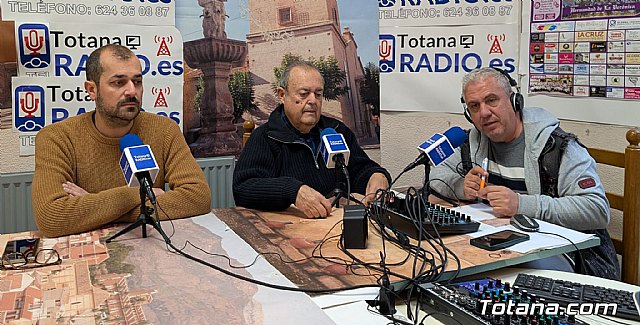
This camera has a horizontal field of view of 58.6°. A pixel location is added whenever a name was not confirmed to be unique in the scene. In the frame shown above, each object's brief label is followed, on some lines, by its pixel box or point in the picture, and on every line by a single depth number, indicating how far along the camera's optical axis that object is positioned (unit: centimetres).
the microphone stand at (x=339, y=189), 202
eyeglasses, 151
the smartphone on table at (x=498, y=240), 160
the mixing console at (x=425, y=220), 172
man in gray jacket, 196
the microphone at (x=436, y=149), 181
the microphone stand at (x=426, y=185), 188
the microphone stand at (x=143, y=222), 175
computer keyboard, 128
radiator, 269
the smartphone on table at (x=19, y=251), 154
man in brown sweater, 197
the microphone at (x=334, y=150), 200
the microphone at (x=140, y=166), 165
